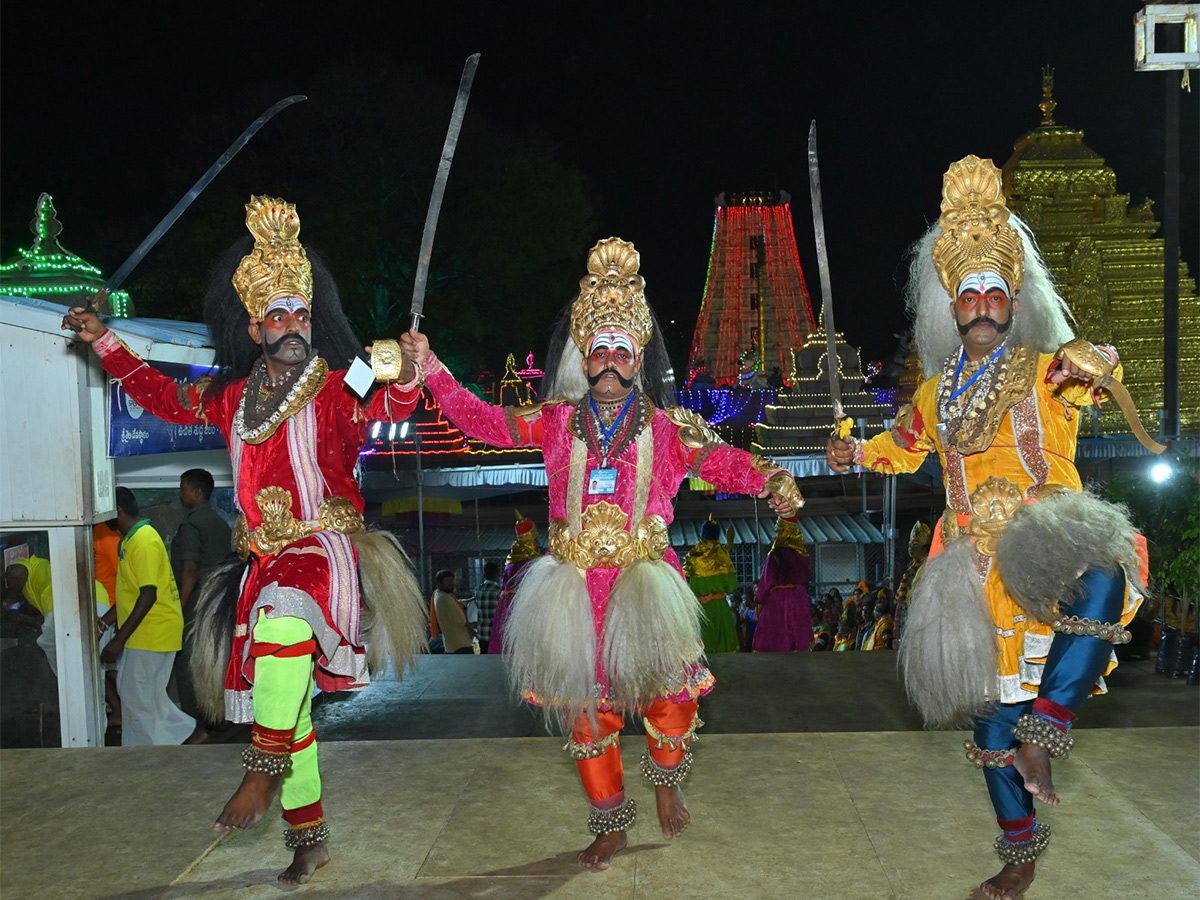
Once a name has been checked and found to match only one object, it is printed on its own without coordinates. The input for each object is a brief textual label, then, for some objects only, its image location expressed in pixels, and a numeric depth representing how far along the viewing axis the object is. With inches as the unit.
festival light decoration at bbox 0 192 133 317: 345.4
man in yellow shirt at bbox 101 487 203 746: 238.8
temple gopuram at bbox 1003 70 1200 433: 983.6
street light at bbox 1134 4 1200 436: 206.4
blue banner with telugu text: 223.5
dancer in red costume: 146.1
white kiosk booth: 211.2
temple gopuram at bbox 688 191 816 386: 2234.3
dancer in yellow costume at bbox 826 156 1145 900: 133.0
